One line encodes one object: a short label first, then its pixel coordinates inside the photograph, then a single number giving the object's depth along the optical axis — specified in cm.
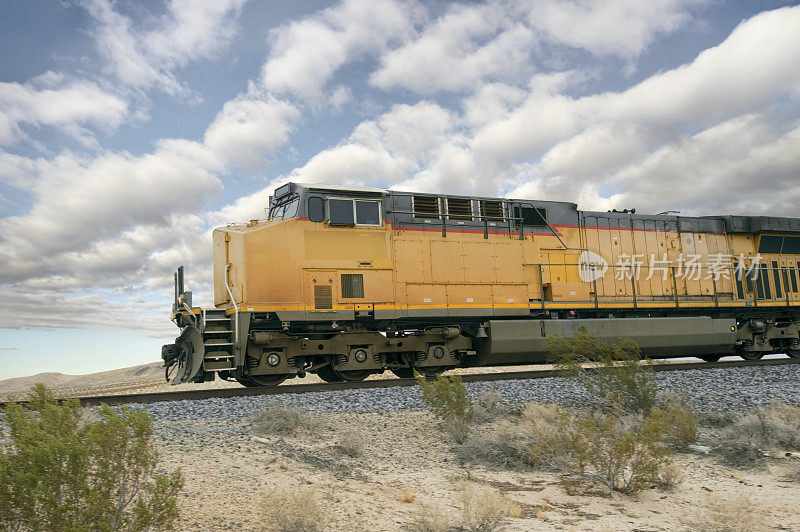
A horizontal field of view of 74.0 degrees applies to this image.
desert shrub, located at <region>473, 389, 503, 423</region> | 788
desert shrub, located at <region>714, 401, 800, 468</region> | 662
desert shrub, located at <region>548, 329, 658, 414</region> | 823
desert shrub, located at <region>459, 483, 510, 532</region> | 431
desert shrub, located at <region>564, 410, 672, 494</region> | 556
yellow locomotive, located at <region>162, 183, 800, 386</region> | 999
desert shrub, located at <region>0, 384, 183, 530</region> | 340
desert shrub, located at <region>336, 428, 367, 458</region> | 615
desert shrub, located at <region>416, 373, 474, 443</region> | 703
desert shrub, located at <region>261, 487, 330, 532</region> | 399
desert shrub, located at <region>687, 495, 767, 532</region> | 442
